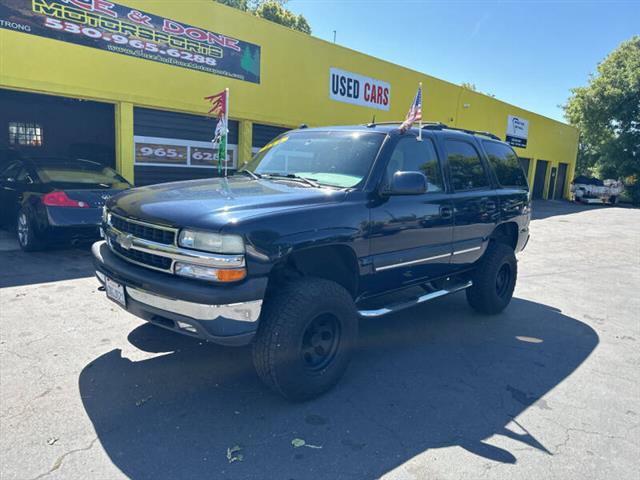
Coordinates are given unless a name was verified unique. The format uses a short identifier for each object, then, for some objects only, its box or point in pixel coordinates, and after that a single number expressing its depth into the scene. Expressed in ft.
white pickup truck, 102.22
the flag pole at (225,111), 24.81
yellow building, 28.53
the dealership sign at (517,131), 84.69
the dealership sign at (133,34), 27.43
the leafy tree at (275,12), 123.24
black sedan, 21.81
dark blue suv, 9.33
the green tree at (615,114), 113.80
